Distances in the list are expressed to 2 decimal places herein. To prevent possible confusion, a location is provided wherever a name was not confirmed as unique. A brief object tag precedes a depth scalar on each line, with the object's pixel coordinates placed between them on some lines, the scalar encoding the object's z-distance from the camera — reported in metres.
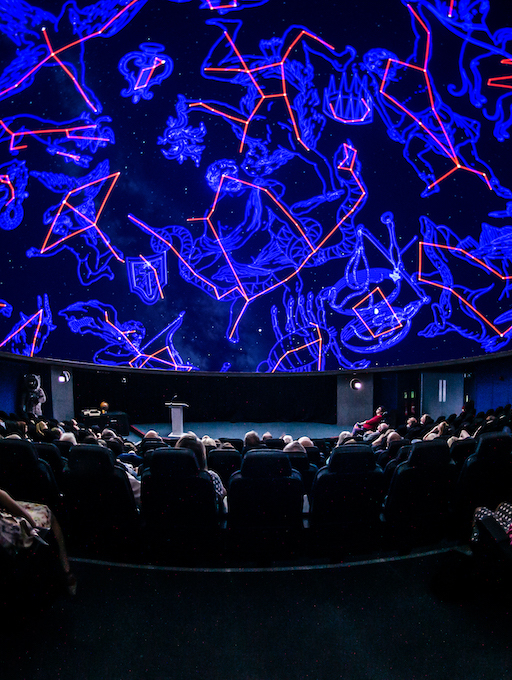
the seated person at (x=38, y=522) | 2.09
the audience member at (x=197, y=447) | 3.56
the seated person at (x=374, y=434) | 7.52
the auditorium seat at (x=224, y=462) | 3.82
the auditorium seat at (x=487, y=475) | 2.89
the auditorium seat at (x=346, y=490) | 2.79
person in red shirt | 10.40
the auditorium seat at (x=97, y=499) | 2.73
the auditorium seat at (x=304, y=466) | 3.70
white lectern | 11.27
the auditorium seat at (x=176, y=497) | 2.69
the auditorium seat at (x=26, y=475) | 2.70
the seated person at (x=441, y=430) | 6.24
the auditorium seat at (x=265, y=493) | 2.70
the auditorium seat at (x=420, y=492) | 2.86
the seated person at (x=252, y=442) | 5.22
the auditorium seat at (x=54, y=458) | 3.25
